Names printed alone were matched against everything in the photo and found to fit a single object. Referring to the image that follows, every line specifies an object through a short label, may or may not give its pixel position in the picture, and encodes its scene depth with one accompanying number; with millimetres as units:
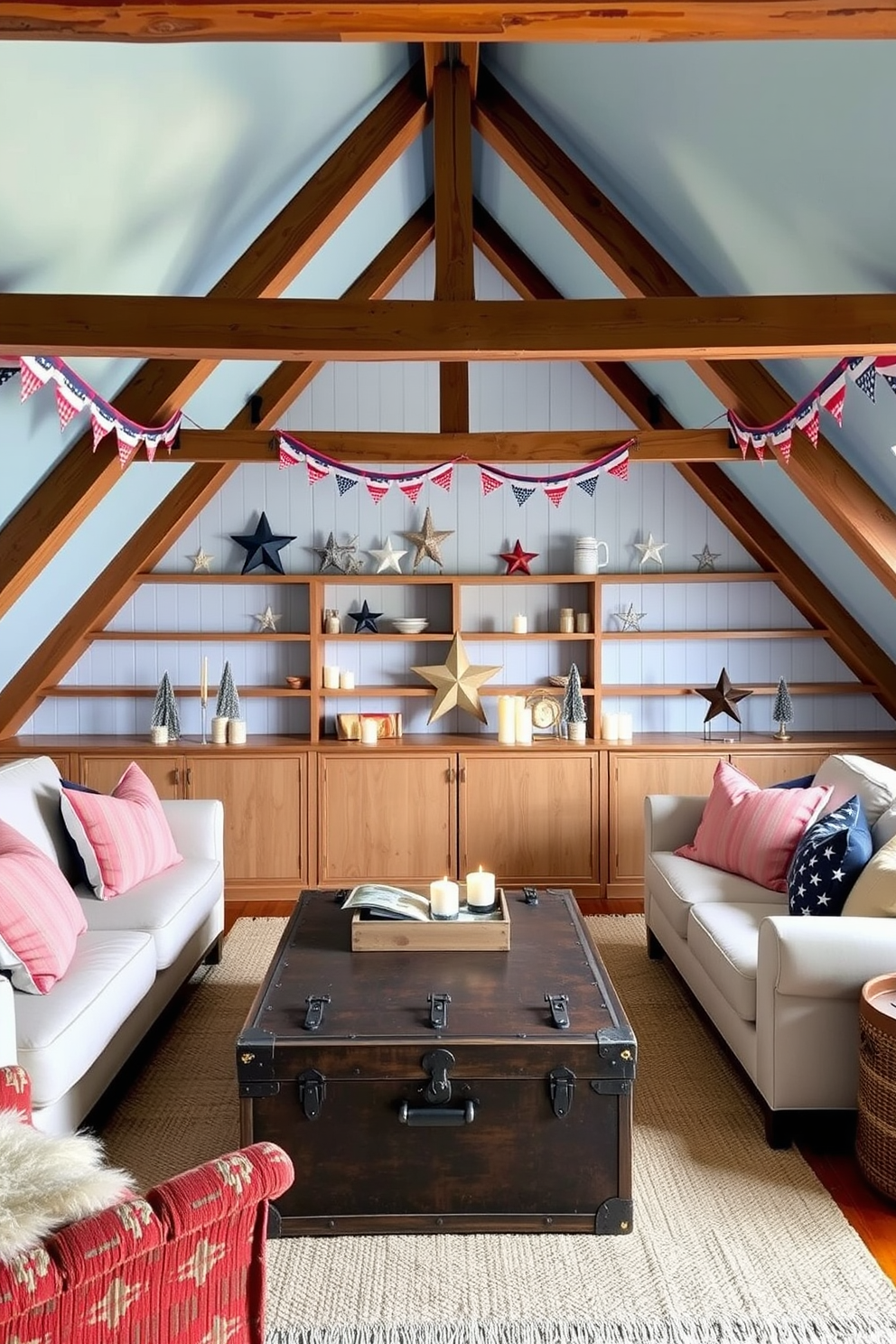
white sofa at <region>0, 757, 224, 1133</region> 2527
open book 3168
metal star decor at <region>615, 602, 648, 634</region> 5750
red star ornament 5688
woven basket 2553
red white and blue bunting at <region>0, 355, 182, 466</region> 3059
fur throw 1423
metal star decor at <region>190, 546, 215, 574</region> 5699
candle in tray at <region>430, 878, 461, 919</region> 3148
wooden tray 3100
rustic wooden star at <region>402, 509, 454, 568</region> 5648
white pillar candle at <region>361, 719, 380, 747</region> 5398
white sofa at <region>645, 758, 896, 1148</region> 2762
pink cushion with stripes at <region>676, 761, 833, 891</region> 3795
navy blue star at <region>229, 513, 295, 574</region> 5648
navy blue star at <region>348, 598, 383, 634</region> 5660
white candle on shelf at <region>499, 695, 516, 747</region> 5383
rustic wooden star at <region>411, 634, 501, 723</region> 5461
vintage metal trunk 2508
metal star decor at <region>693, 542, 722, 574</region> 5754
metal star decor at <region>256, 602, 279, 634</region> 5703
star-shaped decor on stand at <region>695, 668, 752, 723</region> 5445
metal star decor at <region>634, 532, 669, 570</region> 5723
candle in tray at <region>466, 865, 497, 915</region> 3248
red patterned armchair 1418
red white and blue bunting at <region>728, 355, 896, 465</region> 3186
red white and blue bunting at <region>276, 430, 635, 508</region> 4633
